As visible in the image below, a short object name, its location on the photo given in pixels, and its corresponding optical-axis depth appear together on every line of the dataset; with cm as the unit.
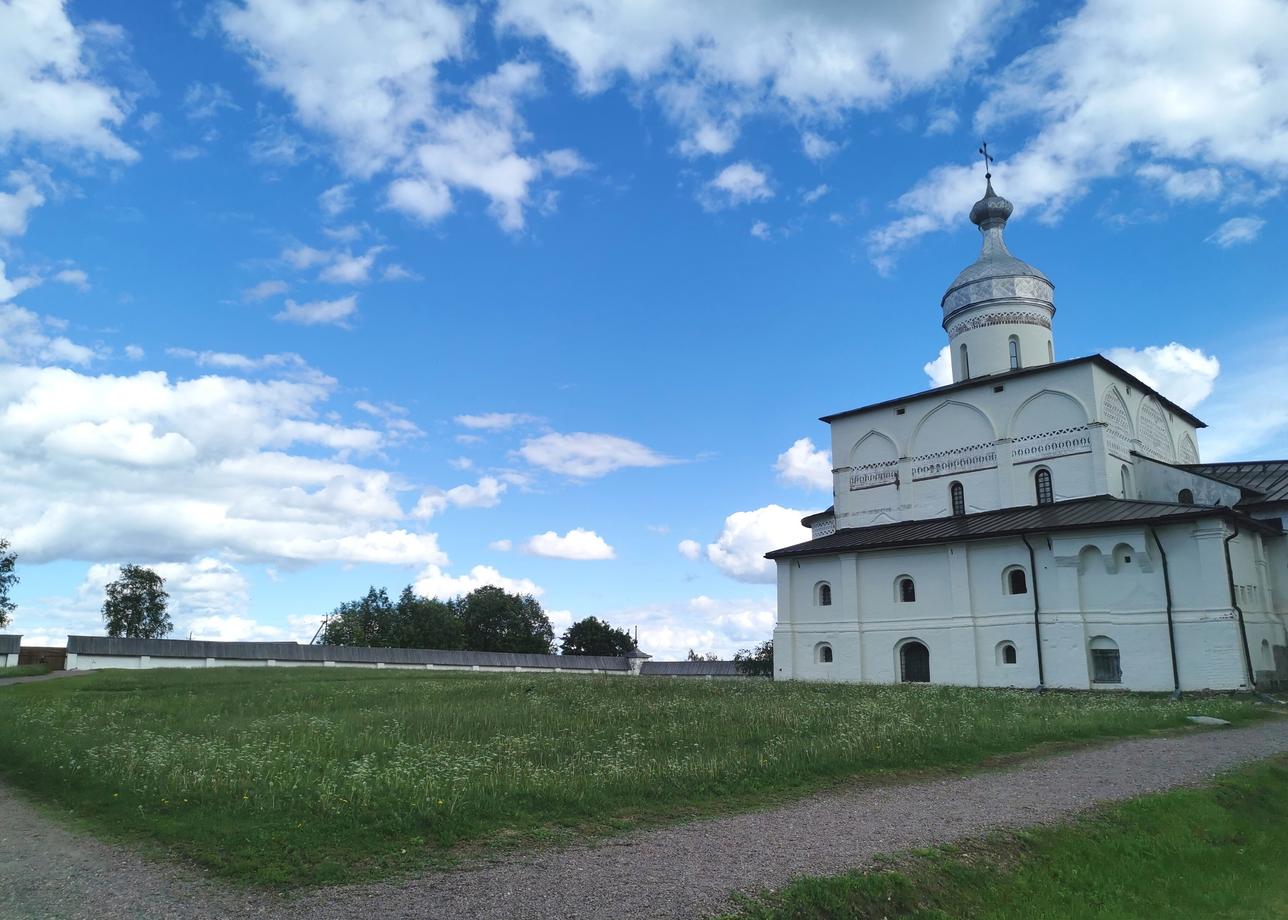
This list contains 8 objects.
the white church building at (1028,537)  2475
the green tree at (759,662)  4630
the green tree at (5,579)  5238
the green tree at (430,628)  6694
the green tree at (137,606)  6272
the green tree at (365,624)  6869
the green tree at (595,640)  7112
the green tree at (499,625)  6838
